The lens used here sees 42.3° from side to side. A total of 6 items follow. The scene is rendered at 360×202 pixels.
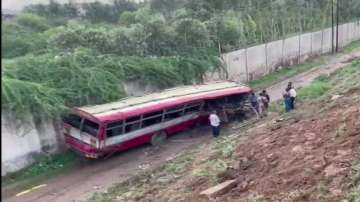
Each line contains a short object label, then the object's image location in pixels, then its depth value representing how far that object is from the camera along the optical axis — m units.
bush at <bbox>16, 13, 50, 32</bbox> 25.02
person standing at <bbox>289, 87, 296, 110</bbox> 18.34
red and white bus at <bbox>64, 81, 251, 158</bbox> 15.48
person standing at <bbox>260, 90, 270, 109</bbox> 19.66
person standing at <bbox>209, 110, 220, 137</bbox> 17.48
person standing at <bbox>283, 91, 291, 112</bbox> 18.33
